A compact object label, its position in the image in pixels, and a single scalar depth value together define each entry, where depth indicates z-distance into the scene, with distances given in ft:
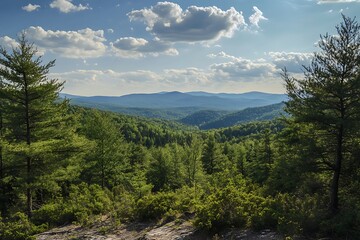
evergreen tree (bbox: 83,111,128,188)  81.30
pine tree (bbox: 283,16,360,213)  38.24
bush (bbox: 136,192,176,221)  42.39
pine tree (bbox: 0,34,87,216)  51.37
